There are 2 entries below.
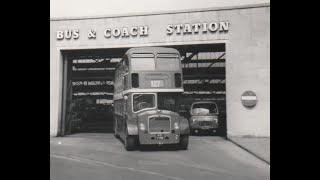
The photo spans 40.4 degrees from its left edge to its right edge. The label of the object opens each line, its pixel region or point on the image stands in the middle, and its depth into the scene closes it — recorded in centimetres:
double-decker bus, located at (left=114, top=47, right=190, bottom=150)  1571
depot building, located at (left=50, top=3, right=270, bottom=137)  2039
